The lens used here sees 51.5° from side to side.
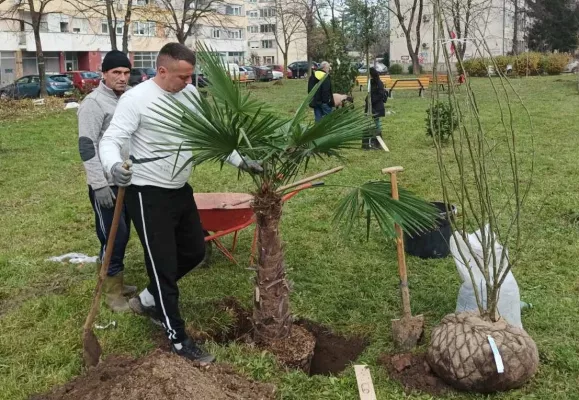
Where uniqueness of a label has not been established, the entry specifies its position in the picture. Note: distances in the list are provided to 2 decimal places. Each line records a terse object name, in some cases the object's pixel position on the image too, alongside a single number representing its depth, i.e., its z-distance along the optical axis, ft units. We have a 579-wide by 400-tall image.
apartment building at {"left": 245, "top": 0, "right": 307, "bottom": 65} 233.14
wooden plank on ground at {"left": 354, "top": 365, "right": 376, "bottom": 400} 9.32
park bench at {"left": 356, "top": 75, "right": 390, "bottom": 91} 71.90
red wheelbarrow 13.94
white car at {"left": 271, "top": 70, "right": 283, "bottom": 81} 136.30
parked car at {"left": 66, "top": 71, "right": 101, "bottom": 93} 88.65
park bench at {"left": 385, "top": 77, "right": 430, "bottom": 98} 66.49
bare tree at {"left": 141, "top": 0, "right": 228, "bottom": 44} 99.25
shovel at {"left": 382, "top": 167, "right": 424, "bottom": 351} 10.88
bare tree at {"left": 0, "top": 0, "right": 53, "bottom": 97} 71.97
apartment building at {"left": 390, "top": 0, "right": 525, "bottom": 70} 133.80
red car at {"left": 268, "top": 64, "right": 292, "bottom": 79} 146.02
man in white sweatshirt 9.71
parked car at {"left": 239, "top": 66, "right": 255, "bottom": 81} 122.47
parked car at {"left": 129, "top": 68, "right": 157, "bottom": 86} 65.91
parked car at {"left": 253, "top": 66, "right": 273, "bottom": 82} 127.66
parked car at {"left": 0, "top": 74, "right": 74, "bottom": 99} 83.20
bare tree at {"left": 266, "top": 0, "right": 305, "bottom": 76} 129.70
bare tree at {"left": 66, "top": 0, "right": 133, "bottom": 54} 73.73
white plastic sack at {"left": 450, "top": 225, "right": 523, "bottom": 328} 10.78
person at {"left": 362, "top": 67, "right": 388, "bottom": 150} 35.14
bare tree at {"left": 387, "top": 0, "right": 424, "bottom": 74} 108.06
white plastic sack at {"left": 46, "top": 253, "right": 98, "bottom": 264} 16.22
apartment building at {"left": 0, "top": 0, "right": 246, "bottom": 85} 135.13
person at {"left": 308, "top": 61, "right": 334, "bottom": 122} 34.83
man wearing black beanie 12.18
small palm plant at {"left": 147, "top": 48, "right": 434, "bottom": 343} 9.38
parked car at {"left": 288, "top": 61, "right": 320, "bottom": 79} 146.61
